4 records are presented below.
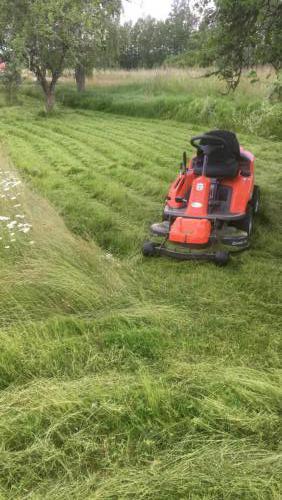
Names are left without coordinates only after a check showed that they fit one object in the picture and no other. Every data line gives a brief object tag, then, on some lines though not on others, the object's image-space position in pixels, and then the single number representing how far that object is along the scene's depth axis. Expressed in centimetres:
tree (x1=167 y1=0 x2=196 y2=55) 3908
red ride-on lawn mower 464
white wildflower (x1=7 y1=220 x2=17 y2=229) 403
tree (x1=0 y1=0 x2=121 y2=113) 1516
